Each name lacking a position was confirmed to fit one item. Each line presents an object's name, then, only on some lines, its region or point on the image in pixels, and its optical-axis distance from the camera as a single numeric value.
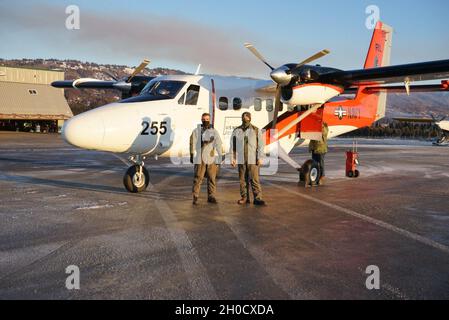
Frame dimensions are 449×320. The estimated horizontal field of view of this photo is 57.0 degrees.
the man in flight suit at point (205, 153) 9.04
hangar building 54.56
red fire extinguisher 14.31
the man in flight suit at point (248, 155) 9.01
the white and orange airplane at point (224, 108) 9.12
